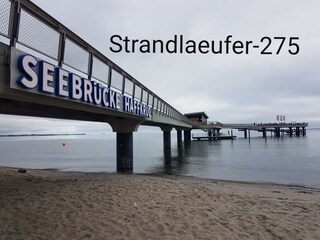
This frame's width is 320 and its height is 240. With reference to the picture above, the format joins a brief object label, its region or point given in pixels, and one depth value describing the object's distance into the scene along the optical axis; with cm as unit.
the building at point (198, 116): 9350
